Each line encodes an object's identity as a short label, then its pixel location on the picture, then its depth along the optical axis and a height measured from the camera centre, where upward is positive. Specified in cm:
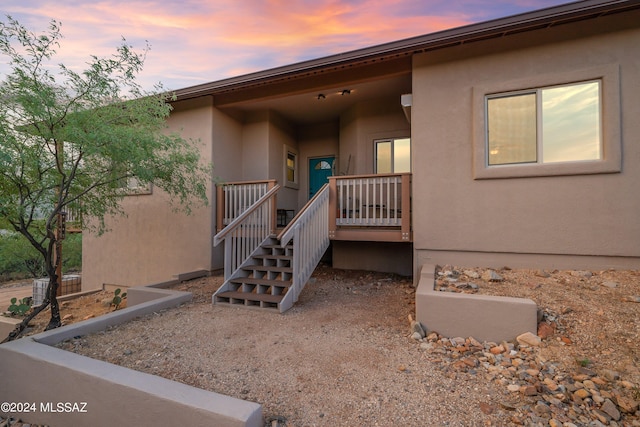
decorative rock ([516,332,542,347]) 298 -132
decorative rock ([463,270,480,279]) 446 -95
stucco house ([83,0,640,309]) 437 +106
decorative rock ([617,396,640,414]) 209 -141
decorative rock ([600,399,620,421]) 204 -142
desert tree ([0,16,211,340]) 369 +119
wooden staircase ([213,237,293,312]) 456 -111
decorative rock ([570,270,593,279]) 424 -90
